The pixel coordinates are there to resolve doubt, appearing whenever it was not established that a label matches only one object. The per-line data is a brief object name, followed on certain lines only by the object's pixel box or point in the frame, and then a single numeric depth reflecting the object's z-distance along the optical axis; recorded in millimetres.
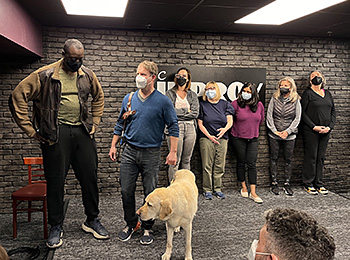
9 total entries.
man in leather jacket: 3098
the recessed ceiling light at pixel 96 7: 3596
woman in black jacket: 5371
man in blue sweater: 3330
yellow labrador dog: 2660
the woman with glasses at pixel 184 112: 4789
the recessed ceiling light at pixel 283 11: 3608
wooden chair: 3580
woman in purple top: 5090
